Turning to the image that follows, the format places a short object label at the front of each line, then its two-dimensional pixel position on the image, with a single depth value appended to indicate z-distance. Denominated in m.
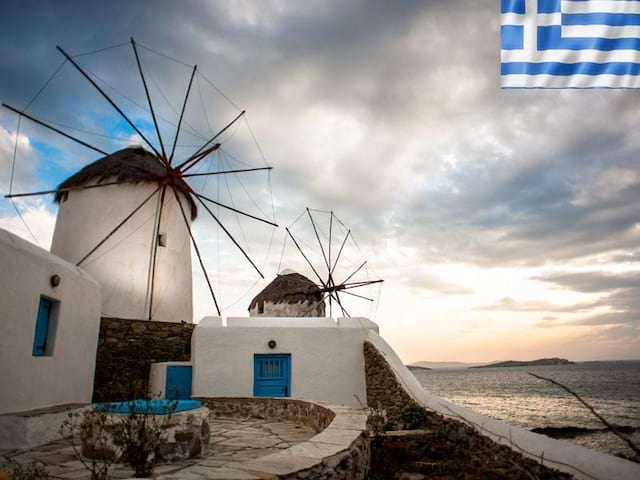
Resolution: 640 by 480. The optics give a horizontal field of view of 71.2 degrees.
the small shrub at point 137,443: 3.54
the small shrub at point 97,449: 3.92
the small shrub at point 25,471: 3.23
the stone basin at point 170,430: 4.25
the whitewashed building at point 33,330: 5.50
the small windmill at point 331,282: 22.73
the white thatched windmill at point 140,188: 11.62
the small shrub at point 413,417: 6.88
